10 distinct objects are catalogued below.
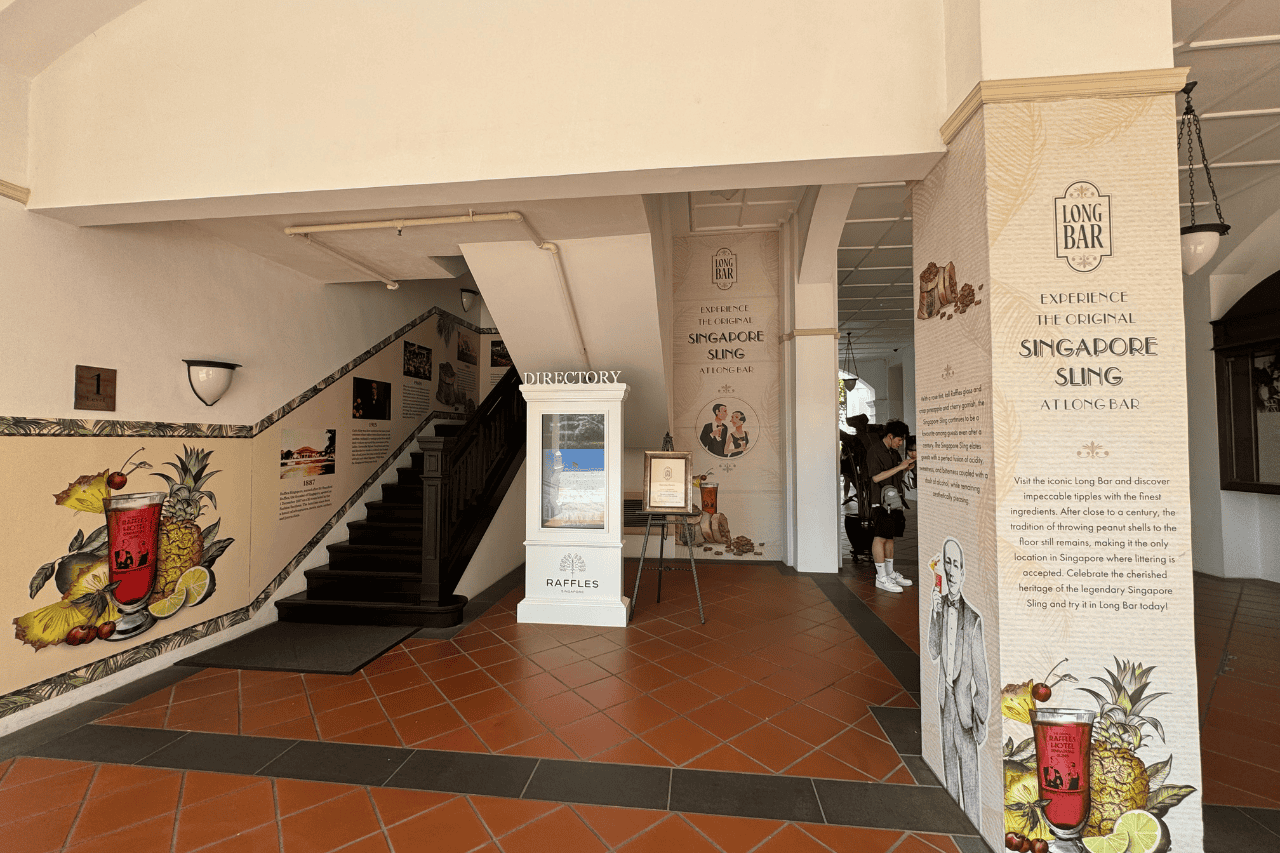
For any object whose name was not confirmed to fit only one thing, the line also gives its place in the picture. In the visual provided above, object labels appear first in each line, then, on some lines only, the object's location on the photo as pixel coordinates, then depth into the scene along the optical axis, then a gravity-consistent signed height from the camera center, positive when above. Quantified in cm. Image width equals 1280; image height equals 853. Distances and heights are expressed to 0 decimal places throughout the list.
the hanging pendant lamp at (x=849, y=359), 1417 +277
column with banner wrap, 180 -11
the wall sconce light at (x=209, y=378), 354 +45
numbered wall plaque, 297 +33
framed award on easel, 439 -29
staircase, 426 -85
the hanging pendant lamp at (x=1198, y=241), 340 +134
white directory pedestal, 425 -50
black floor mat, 345 -141
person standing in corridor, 532 -62
